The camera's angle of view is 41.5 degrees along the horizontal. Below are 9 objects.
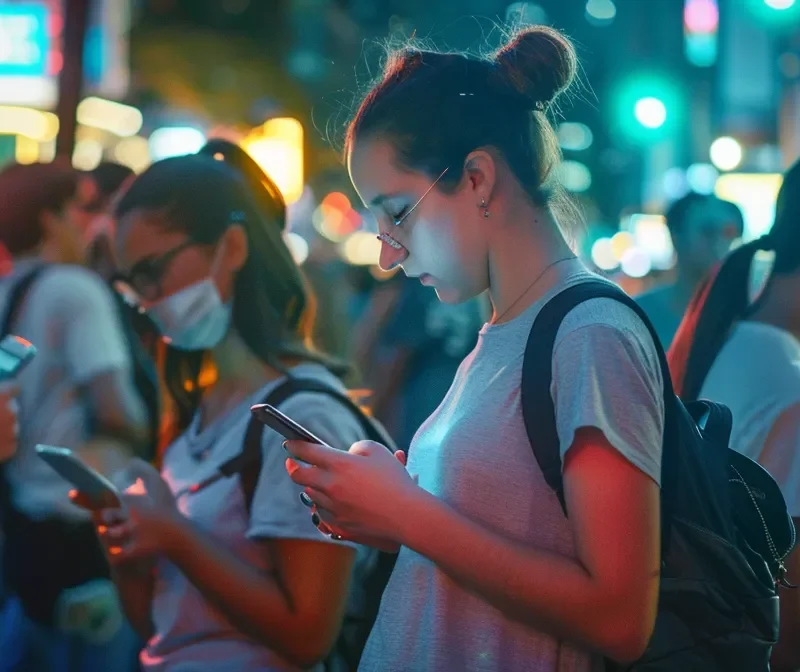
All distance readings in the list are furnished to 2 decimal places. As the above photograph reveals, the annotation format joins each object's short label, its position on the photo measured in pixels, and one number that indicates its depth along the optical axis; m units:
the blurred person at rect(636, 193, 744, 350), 6.49
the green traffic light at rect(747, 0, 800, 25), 9.51
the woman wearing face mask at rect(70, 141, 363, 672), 2.56
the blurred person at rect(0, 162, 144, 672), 4.13
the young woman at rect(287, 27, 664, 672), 1.69
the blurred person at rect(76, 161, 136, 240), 5.91
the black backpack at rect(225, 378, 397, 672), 2.68
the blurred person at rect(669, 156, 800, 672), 3.01
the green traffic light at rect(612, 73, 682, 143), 11.70
